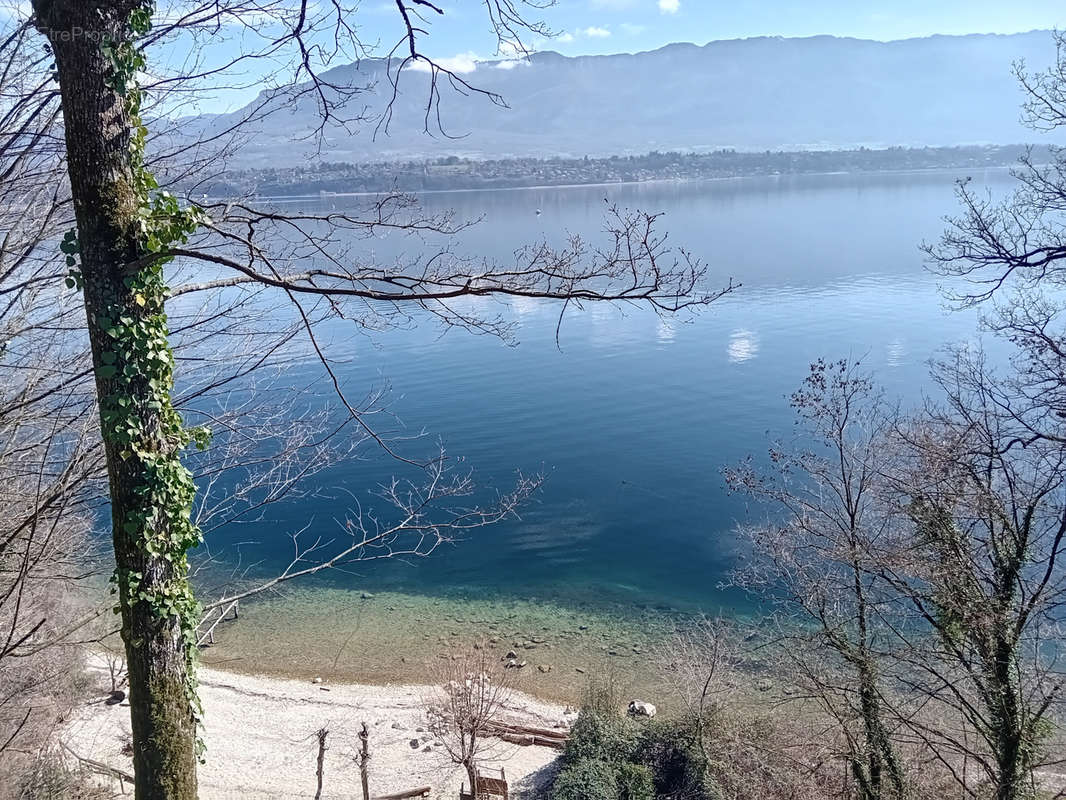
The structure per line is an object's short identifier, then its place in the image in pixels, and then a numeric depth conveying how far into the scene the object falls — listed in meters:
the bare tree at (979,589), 11.58
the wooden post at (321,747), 13.79
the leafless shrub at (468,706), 14.20
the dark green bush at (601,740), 14.88
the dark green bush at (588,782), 14.19
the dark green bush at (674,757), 14.59
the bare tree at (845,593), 13.08
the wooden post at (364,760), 13.48
